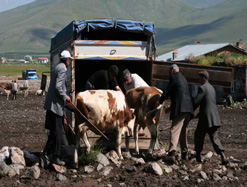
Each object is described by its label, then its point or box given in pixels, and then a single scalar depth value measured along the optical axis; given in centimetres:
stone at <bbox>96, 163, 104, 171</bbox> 1009
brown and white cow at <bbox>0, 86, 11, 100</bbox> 3740
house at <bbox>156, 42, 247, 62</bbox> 4136
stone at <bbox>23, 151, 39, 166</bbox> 1066
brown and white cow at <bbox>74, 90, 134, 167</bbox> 1058
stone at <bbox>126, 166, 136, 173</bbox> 995
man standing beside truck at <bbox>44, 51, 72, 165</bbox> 987
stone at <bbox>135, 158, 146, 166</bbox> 1041
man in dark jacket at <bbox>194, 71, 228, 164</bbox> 1077
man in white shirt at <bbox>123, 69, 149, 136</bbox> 1249
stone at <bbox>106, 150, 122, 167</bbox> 1069
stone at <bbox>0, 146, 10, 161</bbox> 1021
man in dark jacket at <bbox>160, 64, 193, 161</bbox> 1071
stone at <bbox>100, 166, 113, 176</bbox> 977
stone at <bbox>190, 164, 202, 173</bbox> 1016
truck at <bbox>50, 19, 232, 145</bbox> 1300
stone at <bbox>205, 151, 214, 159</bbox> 1181
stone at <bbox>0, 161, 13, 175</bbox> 954
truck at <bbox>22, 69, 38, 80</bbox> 6531
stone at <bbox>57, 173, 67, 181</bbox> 938
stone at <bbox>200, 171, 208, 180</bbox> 964
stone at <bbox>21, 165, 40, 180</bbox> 938
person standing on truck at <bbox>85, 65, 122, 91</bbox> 1245
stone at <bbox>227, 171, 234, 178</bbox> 978
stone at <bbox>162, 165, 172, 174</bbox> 997
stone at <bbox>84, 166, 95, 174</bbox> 991
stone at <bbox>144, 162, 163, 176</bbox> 970
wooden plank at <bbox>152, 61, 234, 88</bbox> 1299
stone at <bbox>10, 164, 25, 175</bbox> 967
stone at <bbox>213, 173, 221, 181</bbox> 958
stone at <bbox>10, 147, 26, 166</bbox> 1012
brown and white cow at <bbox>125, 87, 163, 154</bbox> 1156
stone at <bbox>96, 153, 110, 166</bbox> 1045
